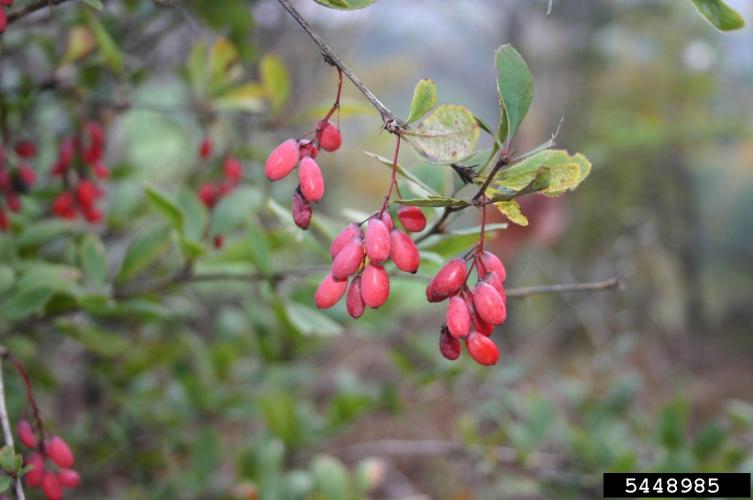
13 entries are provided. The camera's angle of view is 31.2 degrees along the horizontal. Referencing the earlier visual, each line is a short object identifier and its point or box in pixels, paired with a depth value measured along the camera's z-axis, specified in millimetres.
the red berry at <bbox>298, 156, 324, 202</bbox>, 297
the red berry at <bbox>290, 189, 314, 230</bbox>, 302
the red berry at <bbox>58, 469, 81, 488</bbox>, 341
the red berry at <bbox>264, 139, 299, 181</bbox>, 298
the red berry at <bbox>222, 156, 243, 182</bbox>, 453
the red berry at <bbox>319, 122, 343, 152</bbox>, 306
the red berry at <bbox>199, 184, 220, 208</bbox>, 444
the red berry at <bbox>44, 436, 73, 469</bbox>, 330
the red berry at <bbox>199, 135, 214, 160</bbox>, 450
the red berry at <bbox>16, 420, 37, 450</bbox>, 332
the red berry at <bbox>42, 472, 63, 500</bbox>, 332
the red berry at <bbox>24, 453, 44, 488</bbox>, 331
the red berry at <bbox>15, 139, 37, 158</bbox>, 425
